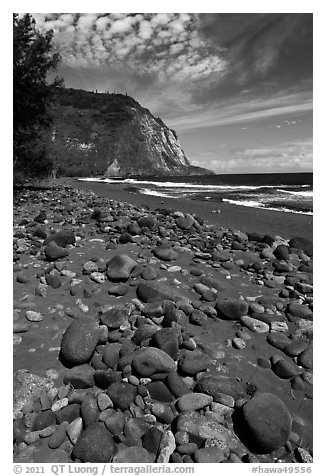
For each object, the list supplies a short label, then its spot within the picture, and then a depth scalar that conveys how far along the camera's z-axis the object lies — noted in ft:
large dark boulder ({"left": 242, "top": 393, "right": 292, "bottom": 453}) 8.93
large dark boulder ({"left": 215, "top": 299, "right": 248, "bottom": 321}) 15.11
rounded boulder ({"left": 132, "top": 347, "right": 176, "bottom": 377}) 11.02
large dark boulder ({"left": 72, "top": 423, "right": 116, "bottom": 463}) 8.52
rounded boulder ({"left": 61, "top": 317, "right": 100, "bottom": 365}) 11.63
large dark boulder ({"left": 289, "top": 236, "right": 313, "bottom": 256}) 27.71
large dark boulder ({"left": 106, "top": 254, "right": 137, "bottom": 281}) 17.37
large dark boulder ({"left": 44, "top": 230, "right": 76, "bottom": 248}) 21.45
